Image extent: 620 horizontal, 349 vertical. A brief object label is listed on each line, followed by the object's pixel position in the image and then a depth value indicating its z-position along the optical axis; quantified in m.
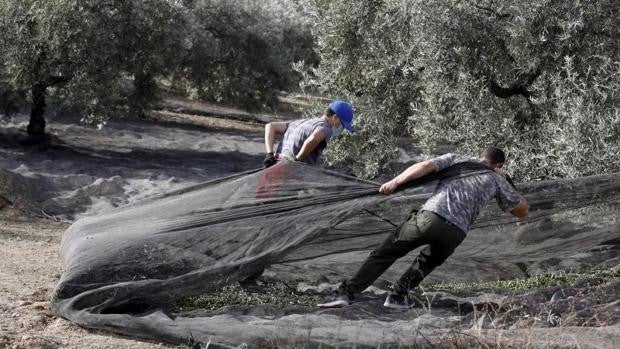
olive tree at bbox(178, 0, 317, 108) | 19.73
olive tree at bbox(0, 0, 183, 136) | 14.08
